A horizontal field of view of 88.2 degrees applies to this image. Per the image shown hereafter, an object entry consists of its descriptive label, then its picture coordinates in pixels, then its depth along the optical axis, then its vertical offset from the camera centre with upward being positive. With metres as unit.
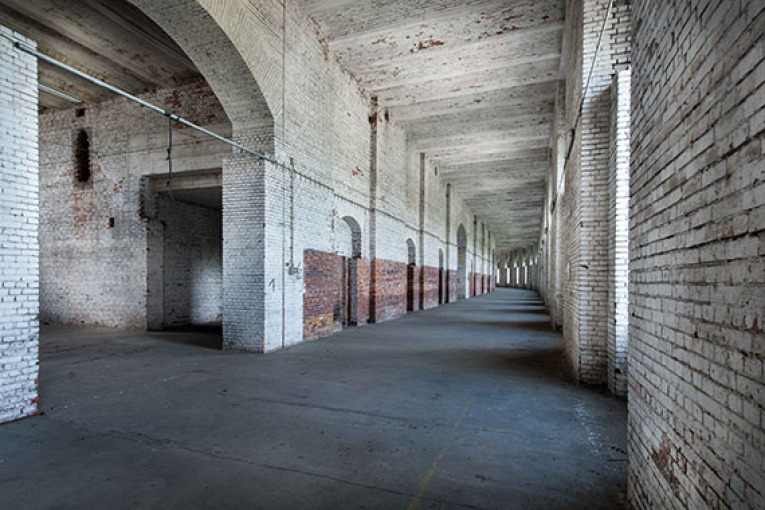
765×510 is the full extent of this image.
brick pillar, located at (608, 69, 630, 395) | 4.54 +0.31
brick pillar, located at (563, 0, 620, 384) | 4.96 +0.82
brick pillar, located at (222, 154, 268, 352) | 6.96 +0.15
